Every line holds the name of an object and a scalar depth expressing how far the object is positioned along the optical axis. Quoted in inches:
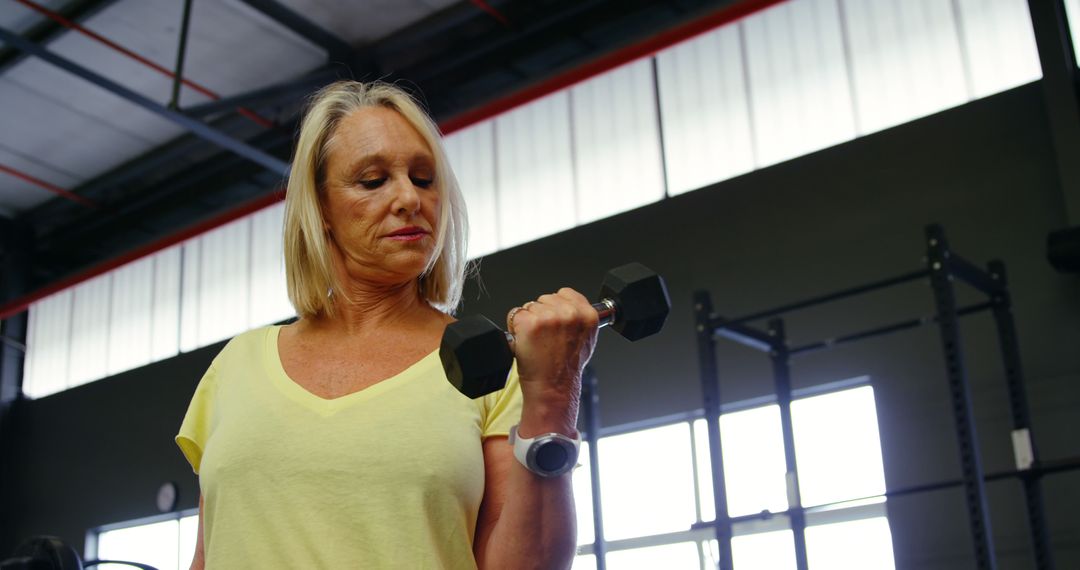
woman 40.4
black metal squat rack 135.9
